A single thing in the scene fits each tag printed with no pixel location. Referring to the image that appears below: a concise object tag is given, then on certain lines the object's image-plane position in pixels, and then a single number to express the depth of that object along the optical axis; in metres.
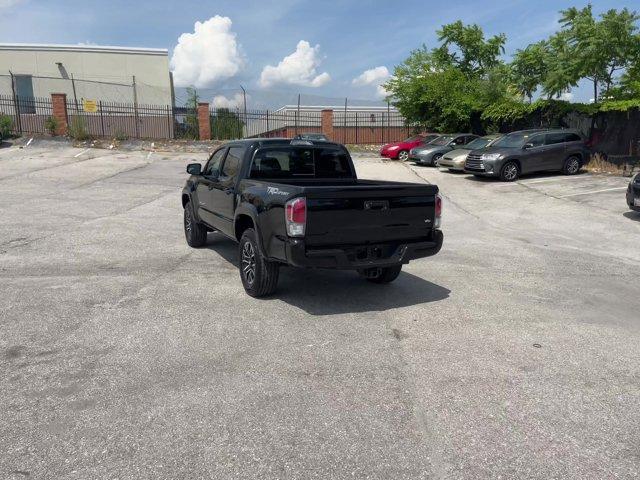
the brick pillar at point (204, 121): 33.09
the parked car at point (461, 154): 20.97
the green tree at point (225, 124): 34.19
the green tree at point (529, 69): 27.09
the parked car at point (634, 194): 11.37
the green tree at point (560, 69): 24.05
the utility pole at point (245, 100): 35.18
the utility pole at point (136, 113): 33.22
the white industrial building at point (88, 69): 39.34
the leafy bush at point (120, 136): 30.46
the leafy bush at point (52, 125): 29.86
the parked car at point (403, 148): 26.73
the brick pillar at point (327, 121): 35.59
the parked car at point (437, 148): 23.75
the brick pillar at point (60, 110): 30.23
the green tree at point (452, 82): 29.39
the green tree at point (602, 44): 22.67
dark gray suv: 18.45
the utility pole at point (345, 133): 37.44
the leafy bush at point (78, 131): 29.22
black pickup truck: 5.34
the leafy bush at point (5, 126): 27.49
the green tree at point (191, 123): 33.78
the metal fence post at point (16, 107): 29.83
